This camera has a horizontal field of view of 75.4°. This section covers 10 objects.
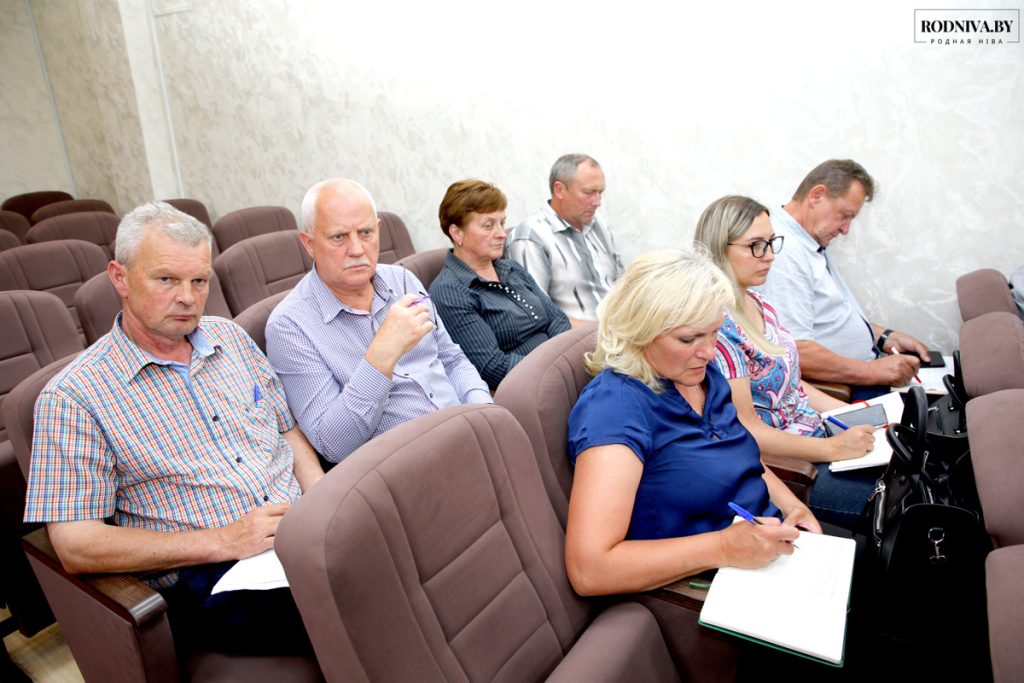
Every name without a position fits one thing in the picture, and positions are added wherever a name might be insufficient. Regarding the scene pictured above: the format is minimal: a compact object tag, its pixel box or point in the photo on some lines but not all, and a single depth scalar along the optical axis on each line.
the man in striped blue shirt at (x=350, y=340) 1.62
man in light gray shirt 2.84
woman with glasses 1.76
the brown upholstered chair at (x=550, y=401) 1.36
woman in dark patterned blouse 2.26
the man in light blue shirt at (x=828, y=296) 2.41
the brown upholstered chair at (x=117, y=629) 1.13
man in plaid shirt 1.24
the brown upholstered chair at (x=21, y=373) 1.79
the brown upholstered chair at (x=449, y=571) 0.89
